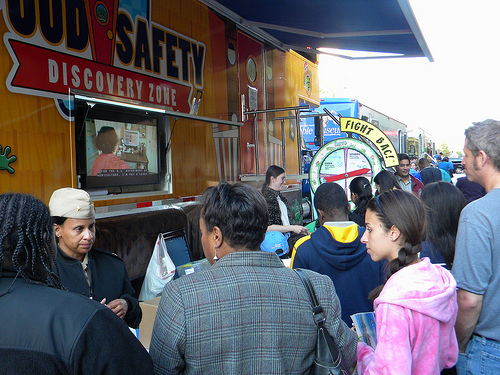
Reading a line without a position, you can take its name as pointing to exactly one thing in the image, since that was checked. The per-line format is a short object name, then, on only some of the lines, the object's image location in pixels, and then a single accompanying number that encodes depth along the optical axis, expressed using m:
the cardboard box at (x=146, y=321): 2.92
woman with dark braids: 1.11
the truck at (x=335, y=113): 12.23
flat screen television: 3.85
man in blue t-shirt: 1.96
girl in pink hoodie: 1.62
